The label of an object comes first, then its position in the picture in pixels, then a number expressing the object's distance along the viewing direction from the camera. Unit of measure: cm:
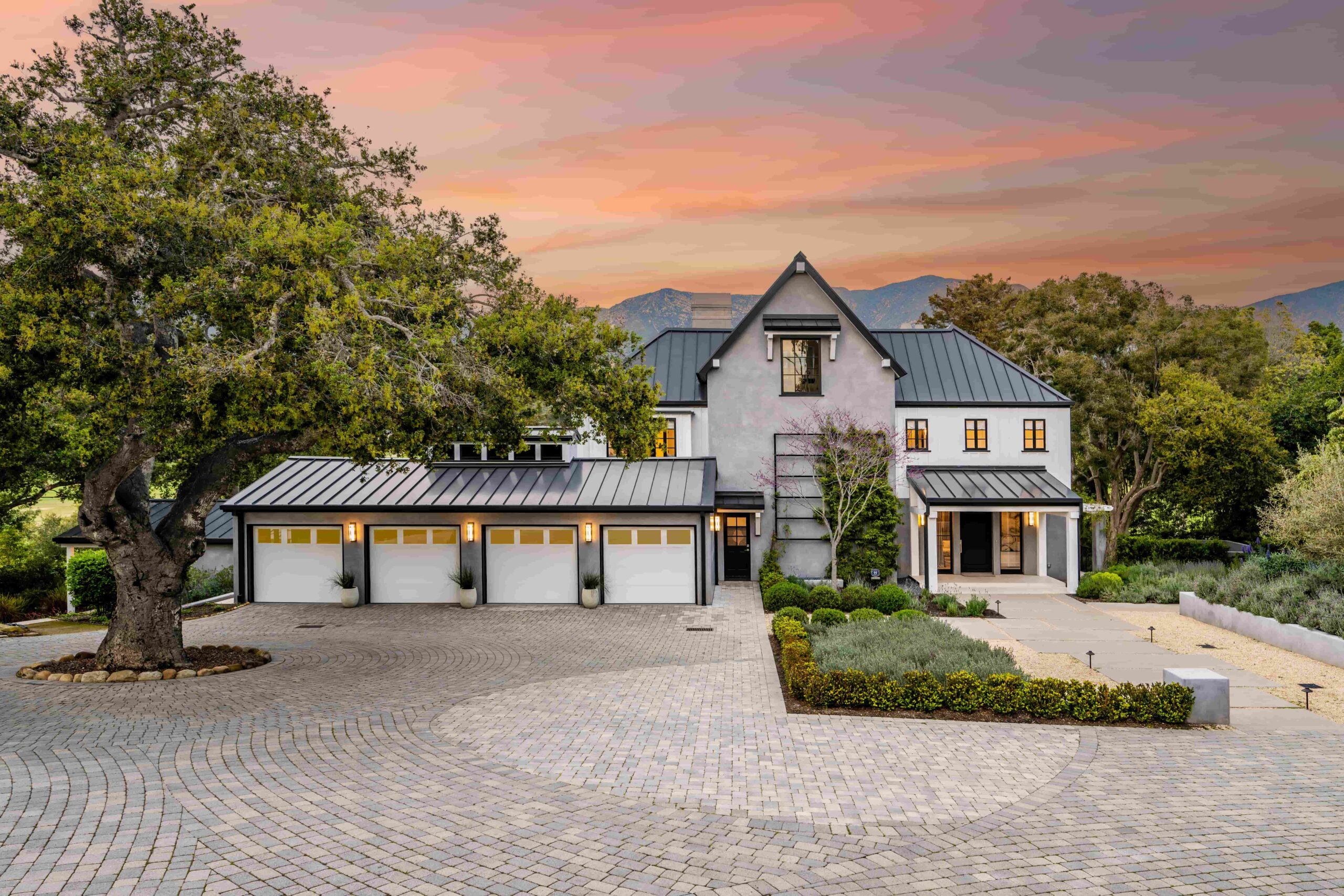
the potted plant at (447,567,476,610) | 2066
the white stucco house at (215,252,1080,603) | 2114
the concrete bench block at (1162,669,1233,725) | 1045
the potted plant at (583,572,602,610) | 2050
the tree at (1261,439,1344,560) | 1672
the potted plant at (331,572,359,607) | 2083
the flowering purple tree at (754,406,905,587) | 2278
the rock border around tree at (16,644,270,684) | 1271
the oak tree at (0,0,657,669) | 1033
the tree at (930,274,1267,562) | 2964
